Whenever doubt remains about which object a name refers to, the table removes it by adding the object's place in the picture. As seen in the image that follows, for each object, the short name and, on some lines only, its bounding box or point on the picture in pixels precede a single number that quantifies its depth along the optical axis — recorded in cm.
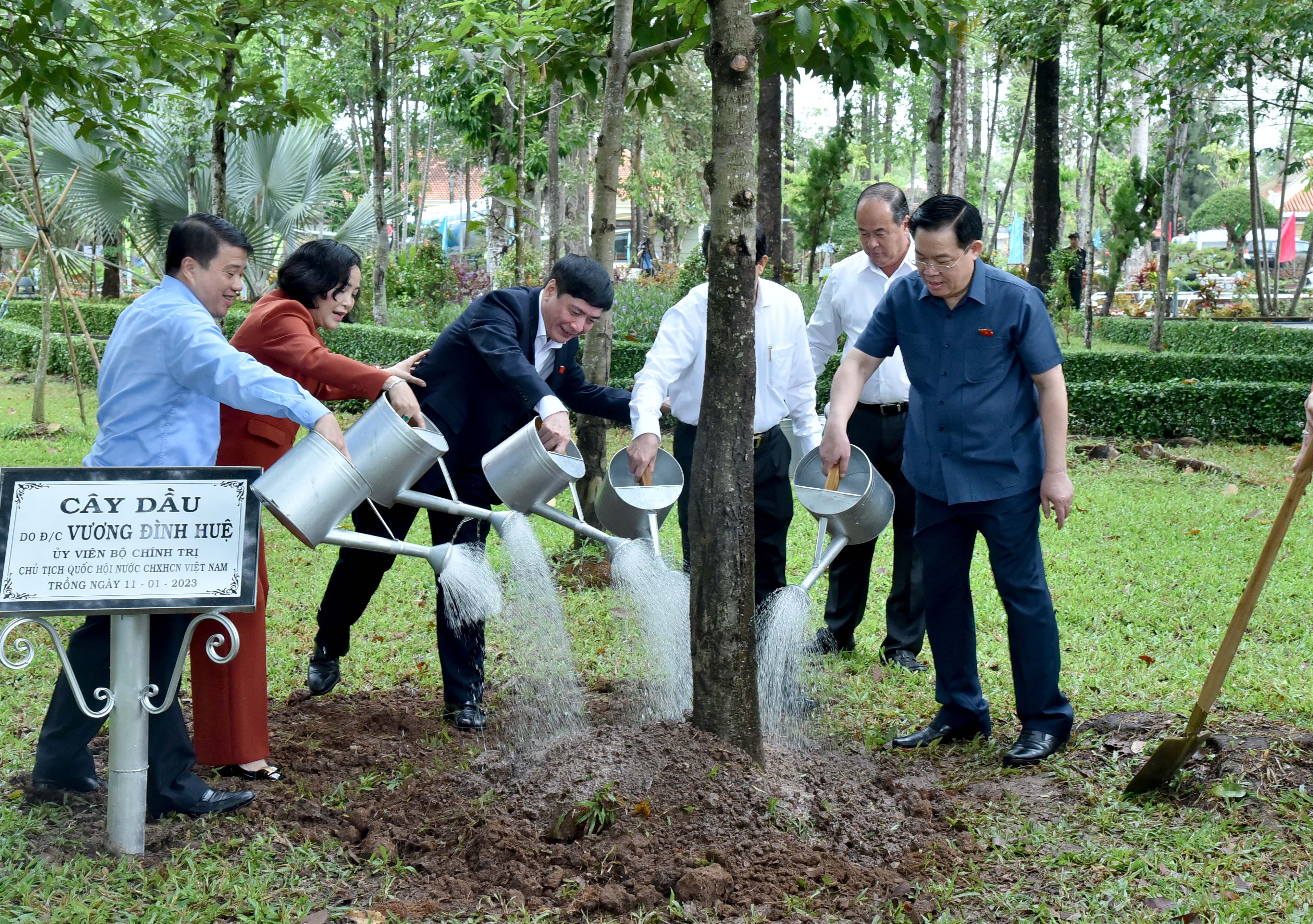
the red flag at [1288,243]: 3528
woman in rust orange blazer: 329
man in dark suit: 370
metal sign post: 265
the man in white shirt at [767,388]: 414
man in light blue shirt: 291
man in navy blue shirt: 347
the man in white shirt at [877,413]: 430
